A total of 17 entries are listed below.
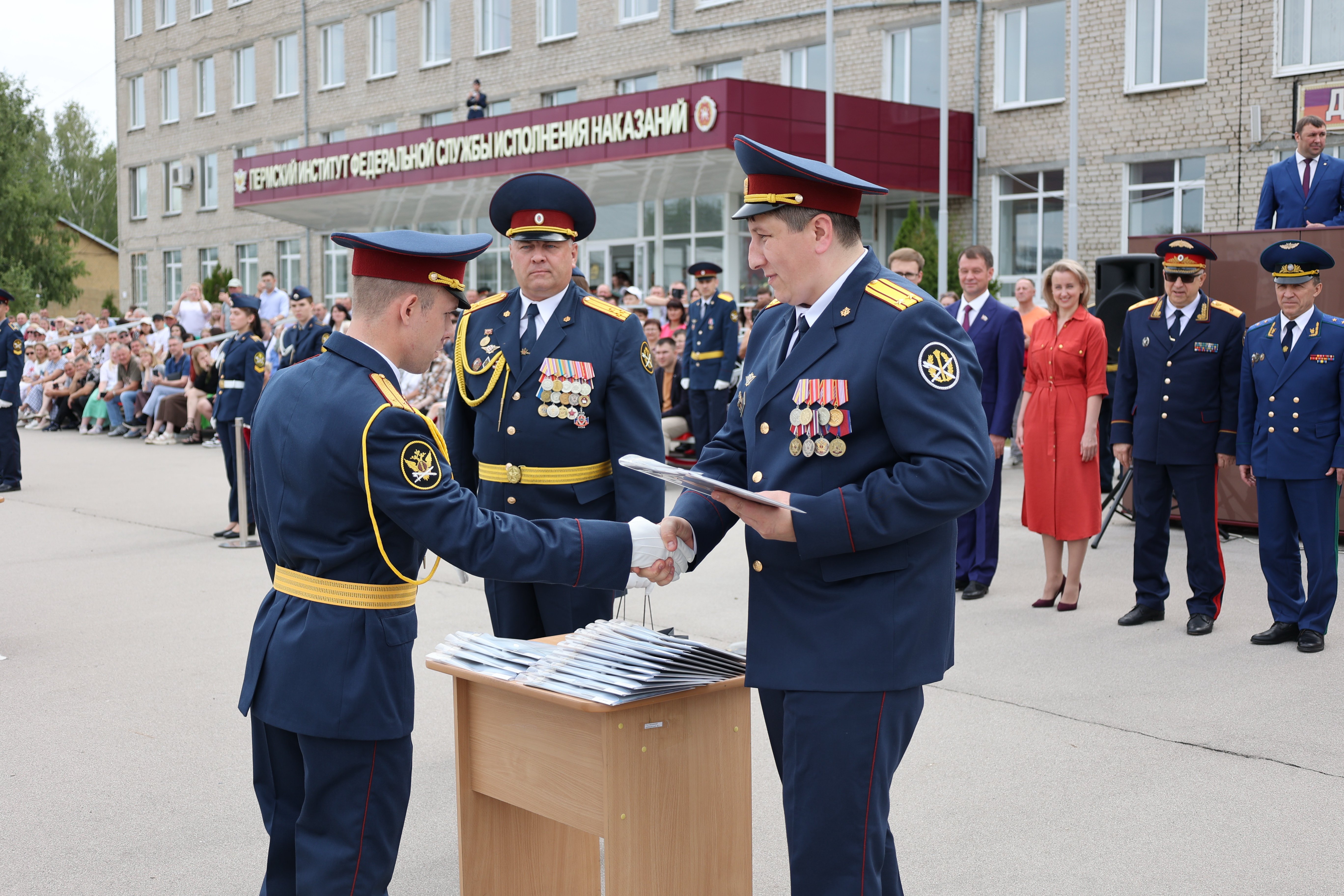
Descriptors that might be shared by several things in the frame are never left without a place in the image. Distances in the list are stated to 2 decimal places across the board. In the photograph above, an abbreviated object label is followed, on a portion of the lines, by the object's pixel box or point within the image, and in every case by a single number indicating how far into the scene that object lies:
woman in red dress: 7.16
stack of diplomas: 2.76
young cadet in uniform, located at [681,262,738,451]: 12.98
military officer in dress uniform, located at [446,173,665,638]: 4.23
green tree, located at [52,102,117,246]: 67.19
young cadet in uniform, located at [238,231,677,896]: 2.65
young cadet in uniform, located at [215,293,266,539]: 10.39
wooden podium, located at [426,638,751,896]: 2.77
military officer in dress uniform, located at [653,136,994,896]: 2.49
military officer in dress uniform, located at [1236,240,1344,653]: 6.29
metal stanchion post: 9.72
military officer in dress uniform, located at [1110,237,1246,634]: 6.77
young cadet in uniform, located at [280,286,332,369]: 10.27
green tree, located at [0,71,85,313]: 46.41
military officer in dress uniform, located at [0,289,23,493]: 12.63
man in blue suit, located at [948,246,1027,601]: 7.51
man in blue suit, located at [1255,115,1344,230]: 9.36
